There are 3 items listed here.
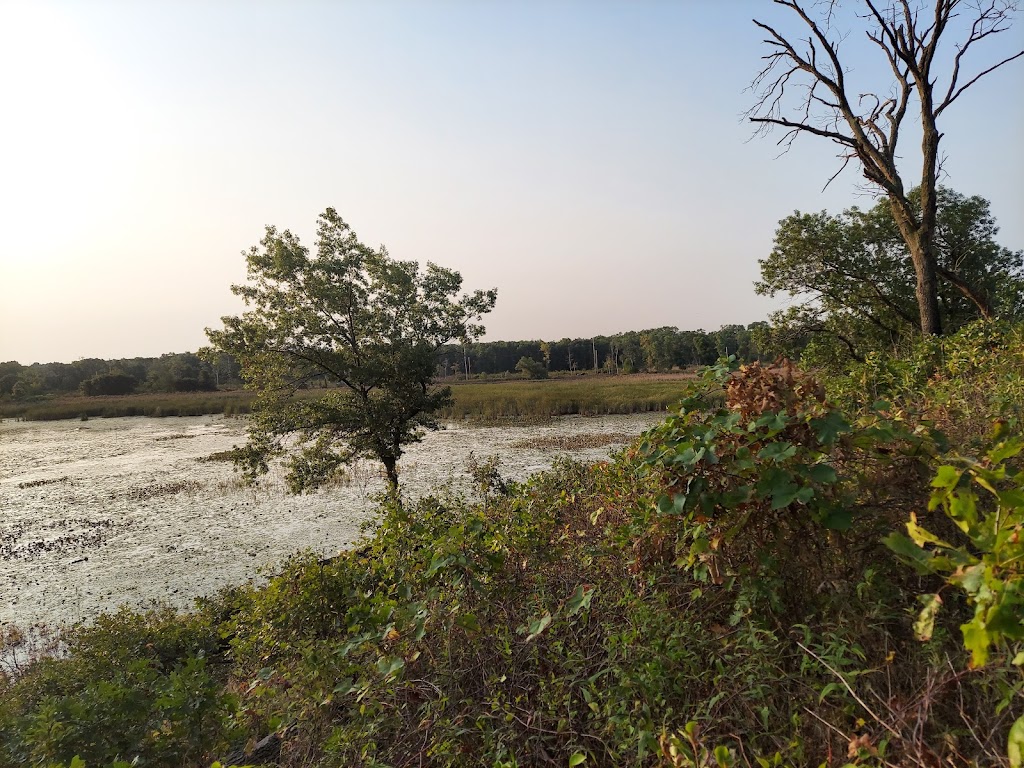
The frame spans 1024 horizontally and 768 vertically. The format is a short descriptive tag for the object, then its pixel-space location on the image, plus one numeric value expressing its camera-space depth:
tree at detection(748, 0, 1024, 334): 7.47
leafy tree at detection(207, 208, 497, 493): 11.92
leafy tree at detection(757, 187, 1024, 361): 12.71
